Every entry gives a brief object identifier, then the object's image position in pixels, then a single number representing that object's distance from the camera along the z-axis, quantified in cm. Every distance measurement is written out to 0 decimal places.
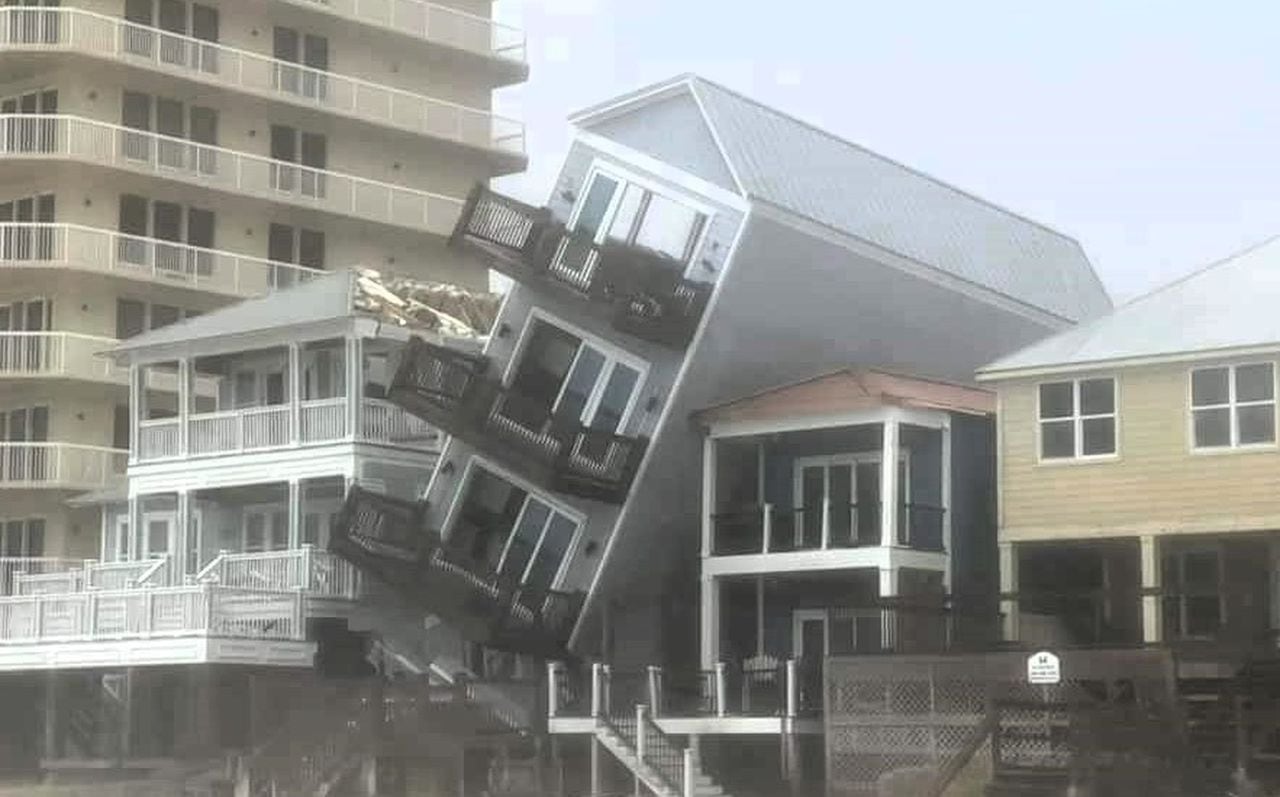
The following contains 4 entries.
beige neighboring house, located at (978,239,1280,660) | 3406
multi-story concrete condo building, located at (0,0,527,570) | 5666
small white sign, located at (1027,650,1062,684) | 3027
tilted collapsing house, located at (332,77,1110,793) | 3872
